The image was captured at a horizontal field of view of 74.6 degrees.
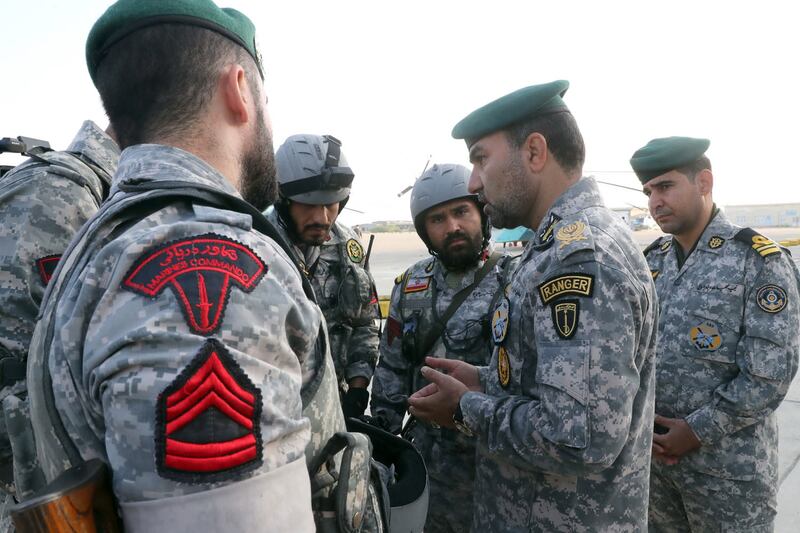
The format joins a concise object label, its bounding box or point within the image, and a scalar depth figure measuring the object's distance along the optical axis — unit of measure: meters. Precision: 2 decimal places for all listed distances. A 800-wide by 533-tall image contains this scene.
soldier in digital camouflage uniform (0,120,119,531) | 1.89
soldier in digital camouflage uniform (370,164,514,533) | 2.70
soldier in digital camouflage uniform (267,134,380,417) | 3.47
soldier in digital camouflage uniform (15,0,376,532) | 0.71
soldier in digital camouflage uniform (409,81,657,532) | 1.59
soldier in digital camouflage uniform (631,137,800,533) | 2.67
